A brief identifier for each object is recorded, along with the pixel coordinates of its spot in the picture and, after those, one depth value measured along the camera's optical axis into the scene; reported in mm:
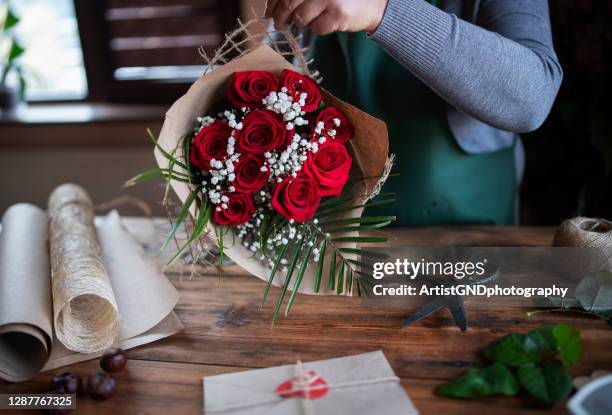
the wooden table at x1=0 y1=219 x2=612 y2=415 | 710
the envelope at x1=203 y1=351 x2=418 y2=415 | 664
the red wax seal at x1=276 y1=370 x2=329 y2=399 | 691
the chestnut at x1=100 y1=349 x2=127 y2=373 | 782
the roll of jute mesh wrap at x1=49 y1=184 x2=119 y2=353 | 814
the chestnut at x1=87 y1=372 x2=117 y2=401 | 724
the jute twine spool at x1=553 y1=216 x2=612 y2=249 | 875
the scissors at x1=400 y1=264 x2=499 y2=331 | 833
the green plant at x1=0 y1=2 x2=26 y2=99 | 2348
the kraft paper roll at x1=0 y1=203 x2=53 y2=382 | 794
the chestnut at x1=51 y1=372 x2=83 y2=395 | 730
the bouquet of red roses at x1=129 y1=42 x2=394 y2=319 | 846
